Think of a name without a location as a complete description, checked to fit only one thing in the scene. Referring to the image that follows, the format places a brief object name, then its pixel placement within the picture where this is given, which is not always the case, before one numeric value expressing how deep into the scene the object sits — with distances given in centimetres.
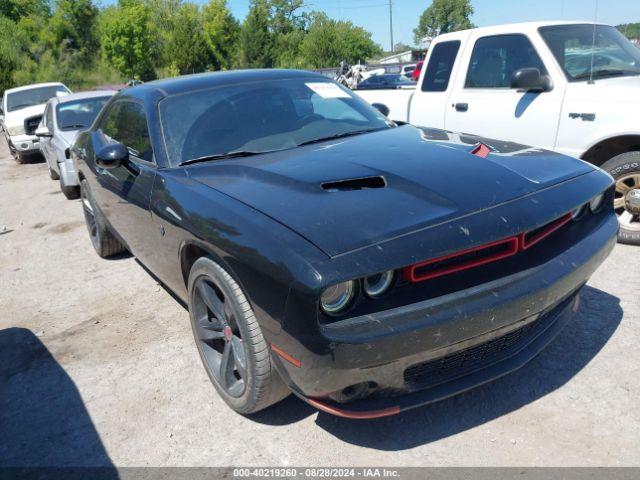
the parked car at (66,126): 786
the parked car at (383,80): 1972
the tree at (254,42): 5778
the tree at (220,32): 5894
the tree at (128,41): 4650
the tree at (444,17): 10194
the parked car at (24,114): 1280
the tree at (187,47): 5350
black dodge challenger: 198
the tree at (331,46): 6481
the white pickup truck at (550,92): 444
